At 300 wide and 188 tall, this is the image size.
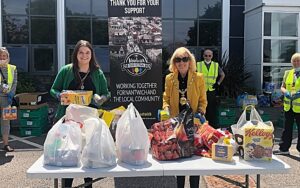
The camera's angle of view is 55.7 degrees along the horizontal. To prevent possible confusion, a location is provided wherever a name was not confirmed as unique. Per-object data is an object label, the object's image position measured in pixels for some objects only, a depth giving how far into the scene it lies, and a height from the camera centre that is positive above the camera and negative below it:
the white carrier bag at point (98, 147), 2.09 -0.51
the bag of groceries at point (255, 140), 2.18 -0.48
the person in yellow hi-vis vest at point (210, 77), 6.28 +0.01
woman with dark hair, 2.89 +0.00
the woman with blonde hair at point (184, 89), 3.00 -0.12
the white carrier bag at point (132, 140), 2.13 -0.47
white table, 2.07 -0.68
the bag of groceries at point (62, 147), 2.12 -0.51
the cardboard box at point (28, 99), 6.36 -0.47
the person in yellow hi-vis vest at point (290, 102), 4.76 -0.41
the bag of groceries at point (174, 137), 2.25 -0.48
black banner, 4.78 +0.44
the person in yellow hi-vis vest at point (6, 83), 4.98 -0.09
